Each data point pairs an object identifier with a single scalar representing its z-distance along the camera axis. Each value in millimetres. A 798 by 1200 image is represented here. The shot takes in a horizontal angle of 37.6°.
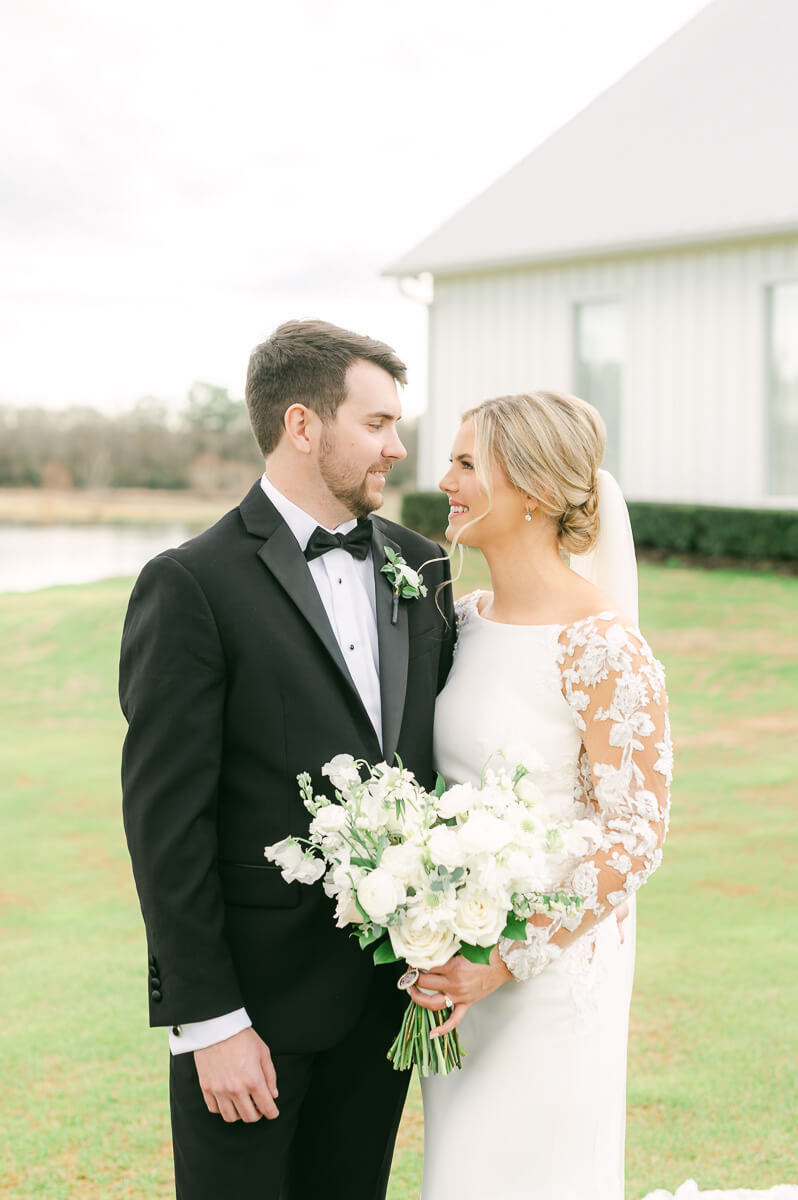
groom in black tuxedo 2646
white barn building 15656
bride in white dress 2834
